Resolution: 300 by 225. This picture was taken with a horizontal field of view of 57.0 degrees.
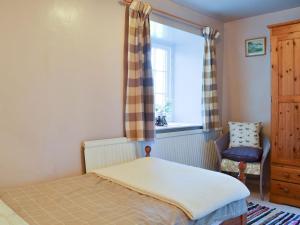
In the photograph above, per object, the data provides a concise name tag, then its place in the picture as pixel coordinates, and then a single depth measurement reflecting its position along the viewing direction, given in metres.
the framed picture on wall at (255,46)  3.92
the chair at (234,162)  3.38
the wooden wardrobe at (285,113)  3.14
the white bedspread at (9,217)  1.36
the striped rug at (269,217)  2.71
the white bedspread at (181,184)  1.67
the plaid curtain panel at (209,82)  3.79
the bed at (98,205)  1.45
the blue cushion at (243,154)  3.40
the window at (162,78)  3.99
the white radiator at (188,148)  3.28
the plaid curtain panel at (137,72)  2.79
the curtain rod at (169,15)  2.79
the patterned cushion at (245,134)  3.70
